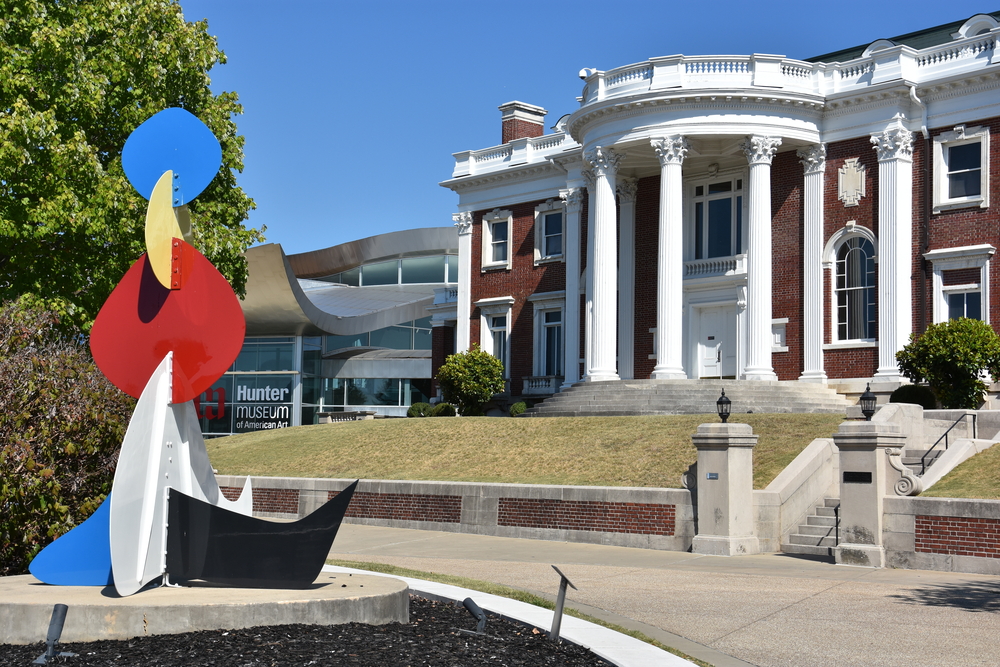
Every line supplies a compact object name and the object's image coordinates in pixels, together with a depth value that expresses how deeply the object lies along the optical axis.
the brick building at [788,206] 31.08
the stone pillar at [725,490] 16.81
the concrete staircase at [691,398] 29.39
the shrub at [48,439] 11.25
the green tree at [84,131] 19.70
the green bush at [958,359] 26.05
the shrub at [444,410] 39.46
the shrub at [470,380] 39.19
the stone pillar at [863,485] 15.37
